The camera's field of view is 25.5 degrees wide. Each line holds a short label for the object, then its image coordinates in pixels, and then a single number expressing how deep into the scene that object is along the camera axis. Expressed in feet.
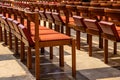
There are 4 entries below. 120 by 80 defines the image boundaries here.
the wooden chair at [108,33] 10.63
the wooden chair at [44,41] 9.62
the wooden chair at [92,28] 12.06
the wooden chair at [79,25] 13.45
